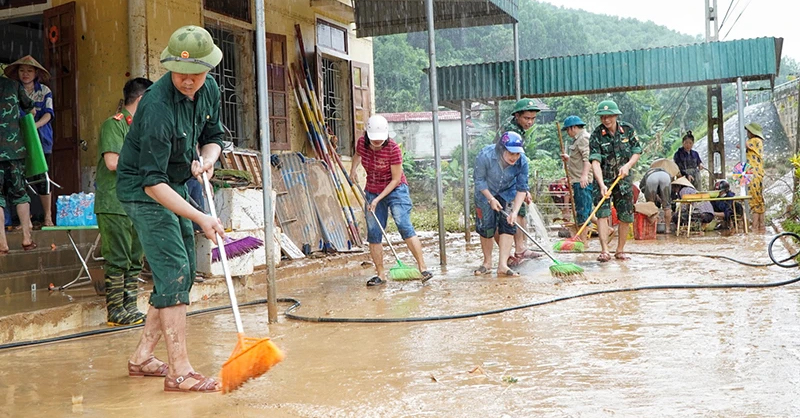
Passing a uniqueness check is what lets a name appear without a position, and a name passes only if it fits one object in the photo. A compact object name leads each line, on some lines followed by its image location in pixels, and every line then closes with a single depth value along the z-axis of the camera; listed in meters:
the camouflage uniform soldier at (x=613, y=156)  8.57
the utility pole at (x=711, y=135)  15.10
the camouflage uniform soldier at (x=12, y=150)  6.66
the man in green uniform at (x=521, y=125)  8.21
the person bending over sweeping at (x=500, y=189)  7.62
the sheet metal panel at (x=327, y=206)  10.61
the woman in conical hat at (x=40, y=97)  7.17
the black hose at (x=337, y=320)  4.99
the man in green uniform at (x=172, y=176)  3.60
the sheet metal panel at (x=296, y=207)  10.03
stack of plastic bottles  6.73
